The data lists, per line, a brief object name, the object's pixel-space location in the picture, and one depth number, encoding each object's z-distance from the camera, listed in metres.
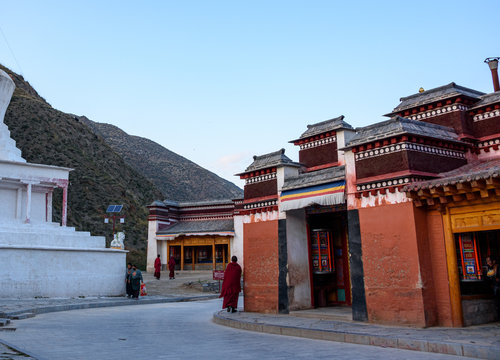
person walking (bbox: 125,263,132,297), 20.50
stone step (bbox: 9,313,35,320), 12.74
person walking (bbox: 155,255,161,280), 28.75
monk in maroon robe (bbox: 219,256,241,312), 13.89
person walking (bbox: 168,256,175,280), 28.94
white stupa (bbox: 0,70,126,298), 18.39
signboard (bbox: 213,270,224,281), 20.82
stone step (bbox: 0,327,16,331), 10.19
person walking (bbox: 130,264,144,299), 19.89
